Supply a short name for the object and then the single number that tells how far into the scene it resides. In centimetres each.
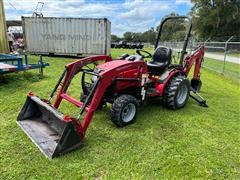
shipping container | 1093
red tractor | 247
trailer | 501
